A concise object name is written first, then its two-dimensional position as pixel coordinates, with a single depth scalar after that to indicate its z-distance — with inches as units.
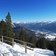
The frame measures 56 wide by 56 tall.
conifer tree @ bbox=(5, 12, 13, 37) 613.2
